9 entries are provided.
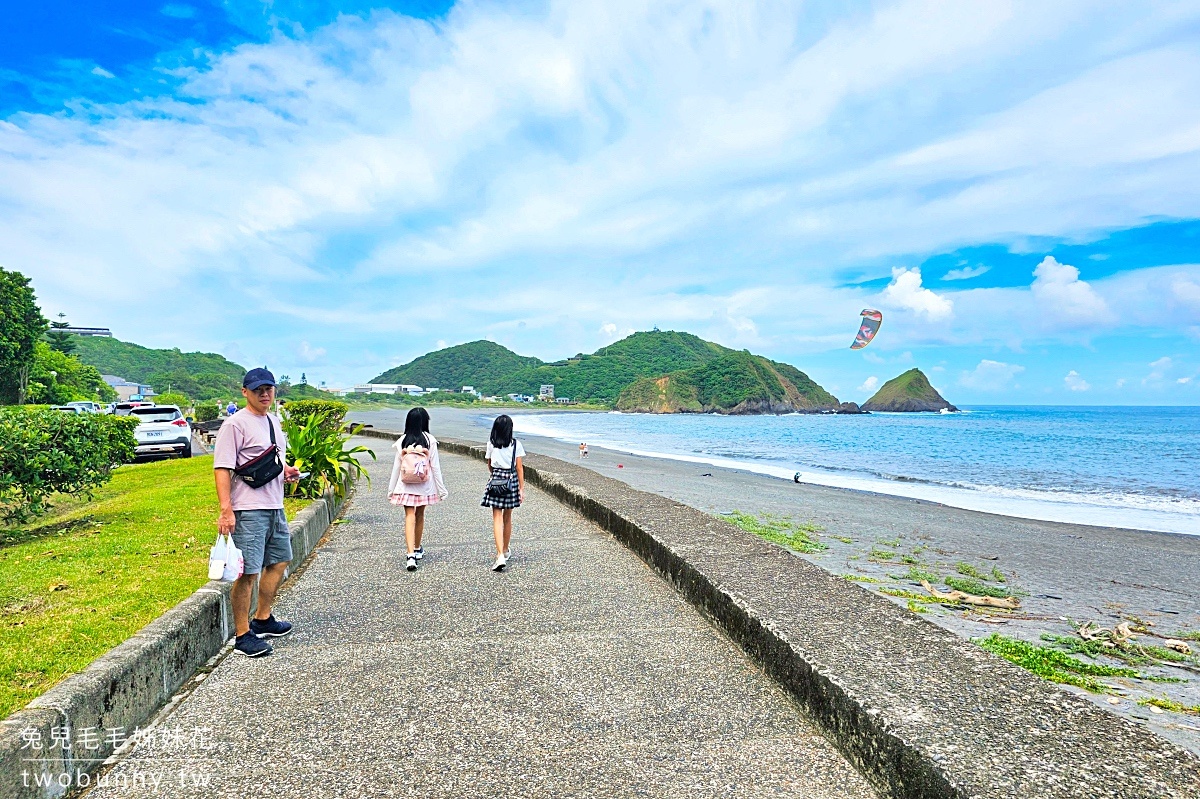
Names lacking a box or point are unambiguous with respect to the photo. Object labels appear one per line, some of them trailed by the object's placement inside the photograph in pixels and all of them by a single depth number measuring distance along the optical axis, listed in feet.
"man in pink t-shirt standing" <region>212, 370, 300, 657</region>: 13.24
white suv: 55.77
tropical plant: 27.99
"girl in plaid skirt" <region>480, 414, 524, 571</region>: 20.52
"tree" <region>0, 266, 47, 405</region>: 143.95
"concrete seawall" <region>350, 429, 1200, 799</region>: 7.68
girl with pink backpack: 20.74
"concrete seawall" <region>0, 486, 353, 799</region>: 8.07
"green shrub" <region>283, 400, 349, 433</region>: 61.61
